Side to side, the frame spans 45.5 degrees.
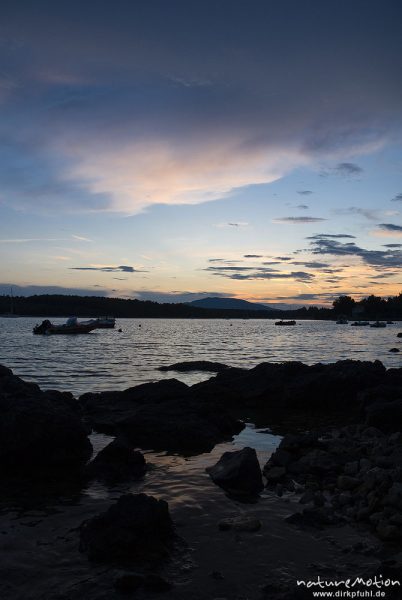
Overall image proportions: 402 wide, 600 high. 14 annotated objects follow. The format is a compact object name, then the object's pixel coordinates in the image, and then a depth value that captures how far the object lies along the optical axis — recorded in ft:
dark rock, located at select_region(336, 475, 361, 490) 32.17
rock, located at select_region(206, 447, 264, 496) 33.09
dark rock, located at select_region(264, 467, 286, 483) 34.99
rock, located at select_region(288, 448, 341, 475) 35.88
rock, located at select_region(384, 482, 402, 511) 27.53
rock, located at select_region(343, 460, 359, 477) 34.76
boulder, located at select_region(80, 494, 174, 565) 23.02
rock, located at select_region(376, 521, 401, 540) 25.17
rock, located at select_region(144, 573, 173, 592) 20.52
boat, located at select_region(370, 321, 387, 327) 578.08
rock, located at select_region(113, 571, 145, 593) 20.43
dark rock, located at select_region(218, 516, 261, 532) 26.73
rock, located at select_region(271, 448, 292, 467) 37.61
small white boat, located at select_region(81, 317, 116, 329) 415.83
